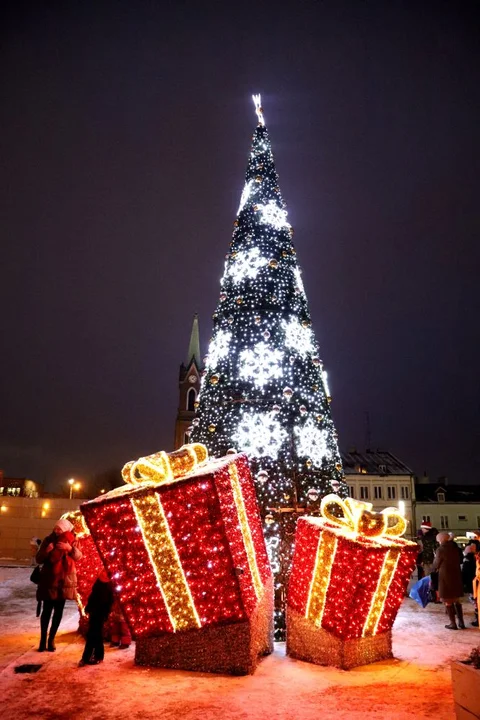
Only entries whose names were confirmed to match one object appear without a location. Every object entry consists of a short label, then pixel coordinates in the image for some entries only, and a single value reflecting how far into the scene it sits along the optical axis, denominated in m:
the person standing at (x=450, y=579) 8.16
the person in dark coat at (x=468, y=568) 11.19
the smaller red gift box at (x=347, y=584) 5.59
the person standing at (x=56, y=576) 6.07
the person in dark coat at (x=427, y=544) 11.27
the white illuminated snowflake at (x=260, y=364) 8.08
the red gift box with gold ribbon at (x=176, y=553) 5.10
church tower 53.12
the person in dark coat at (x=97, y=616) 5.56
